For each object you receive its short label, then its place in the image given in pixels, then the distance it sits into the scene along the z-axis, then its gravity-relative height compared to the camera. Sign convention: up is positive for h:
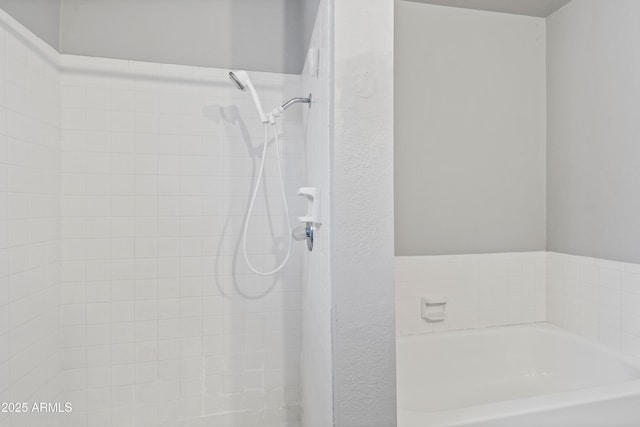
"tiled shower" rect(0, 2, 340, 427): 1.72 -0.15
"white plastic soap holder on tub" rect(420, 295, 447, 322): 2.13 -0.51
